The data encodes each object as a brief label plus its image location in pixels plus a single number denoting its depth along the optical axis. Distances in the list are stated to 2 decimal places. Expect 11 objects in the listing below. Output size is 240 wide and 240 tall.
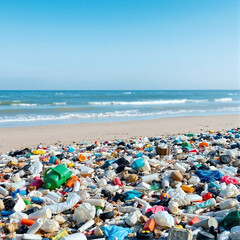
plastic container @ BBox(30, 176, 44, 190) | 4.55
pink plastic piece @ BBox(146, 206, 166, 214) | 3.44
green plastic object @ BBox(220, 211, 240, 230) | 3.07
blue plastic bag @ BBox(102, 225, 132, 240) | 2.97
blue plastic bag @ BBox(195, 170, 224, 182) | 4.81
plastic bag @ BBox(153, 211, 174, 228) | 3.16
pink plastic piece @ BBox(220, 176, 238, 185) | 4.60
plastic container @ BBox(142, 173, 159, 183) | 4.77
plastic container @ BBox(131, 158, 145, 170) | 5.29
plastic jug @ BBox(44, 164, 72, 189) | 4.45
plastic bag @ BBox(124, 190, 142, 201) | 4.05
